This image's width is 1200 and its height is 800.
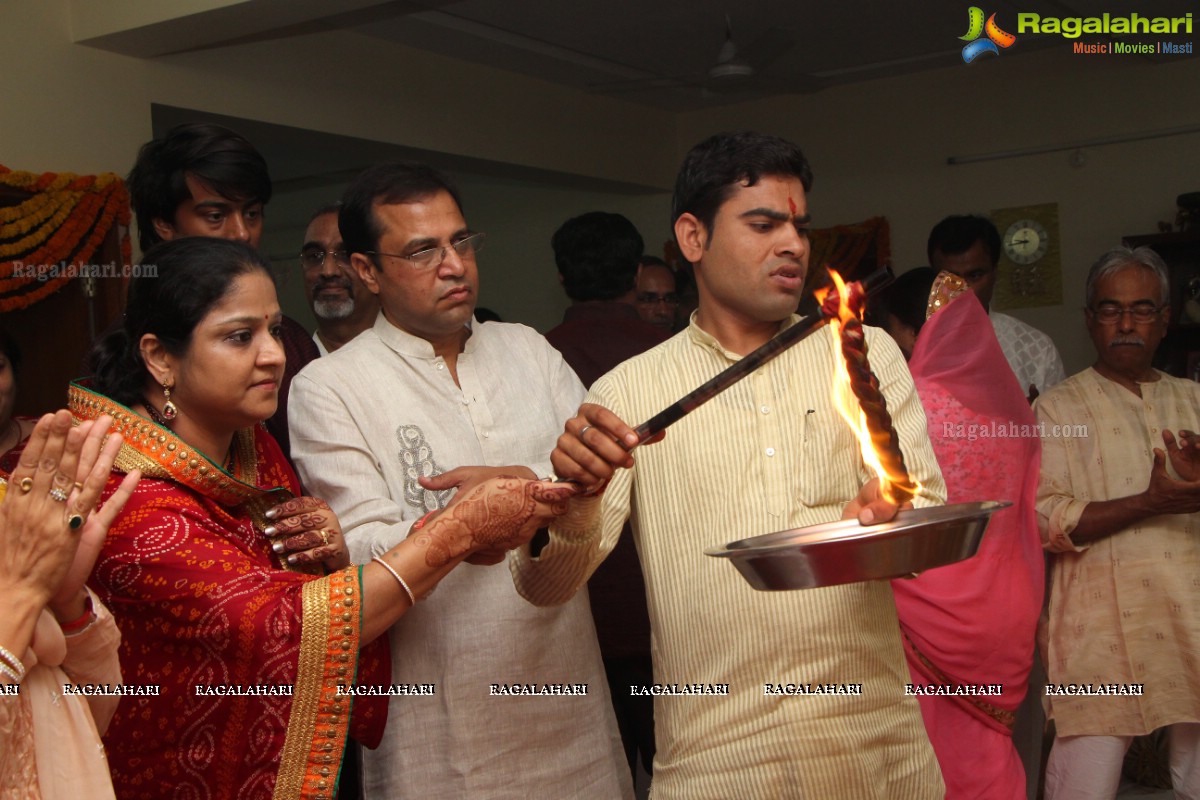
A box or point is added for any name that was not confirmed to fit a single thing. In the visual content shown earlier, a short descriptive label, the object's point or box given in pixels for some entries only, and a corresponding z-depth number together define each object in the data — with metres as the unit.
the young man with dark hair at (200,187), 2.59
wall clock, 7.74
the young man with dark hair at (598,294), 3.20
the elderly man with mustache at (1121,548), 3.32
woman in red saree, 1.85
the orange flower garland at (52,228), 4.79
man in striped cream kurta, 1.82
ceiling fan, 5.57
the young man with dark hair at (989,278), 4.46
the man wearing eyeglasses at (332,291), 3.15
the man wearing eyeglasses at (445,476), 2.08
